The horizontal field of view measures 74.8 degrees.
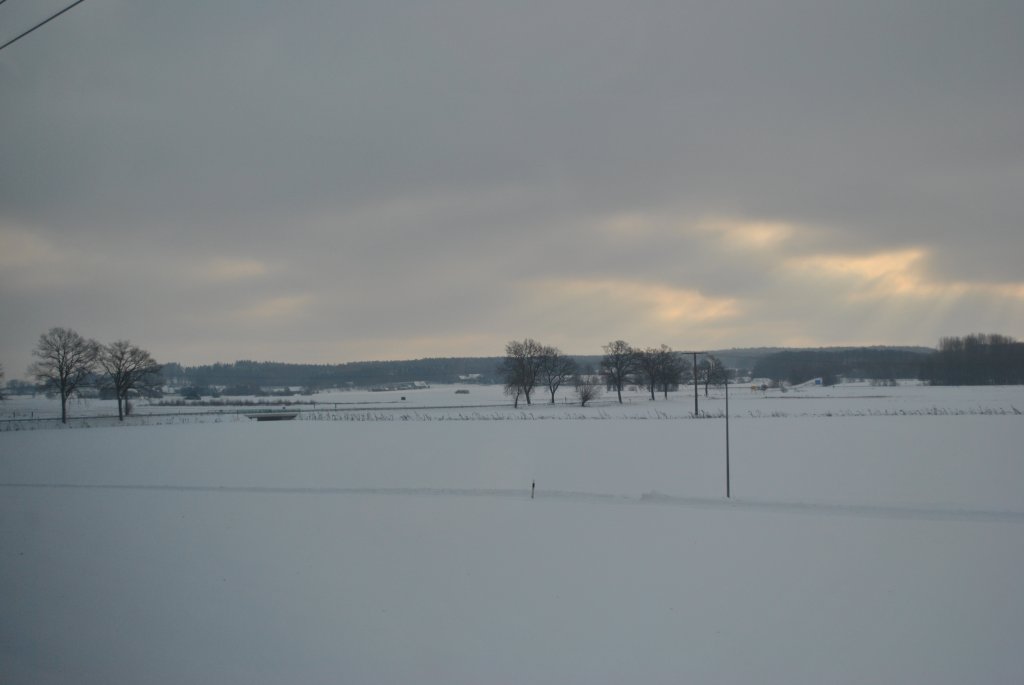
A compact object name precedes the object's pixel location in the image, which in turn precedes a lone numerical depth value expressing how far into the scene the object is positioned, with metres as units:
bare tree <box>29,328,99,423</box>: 66.31
